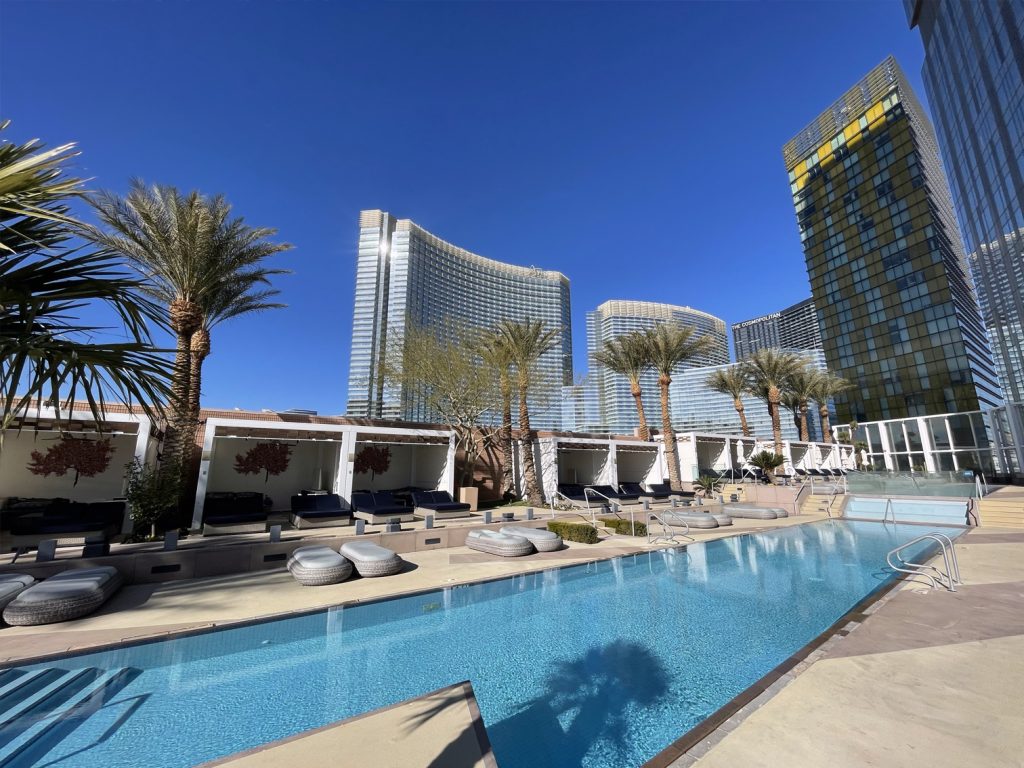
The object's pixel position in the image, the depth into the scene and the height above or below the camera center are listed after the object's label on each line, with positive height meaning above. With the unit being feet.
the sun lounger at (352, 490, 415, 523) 40.81 -5.05
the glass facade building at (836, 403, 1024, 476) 83.35 +2.23
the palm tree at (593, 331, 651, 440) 79.25 +19.18
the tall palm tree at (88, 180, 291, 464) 33.63 +18.13
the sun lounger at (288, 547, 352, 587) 24.02 -6.41
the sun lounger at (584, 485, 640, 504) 58.85 -5.85
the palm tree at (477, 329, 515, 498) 63.82 +12.80
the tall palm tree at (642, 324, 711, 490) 77.05 +20.18
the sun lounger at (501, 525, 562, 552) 33.71 -6.75
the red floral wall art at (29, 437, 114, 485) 37.73 +0.36
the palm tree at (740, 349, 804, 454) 98.07 +19.69
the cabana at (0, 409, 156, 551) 29.66 -1.35
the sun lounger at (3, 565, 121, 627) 17.40 -6.01
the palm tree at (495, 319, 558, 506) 61.11 +16.21
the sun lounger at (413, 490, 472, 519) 44.45 -5.26
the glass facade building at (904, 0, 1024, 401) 77.00 +68.71
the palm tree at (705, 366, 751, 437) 104.22 +18.30
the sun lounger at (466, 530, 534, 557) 31.73 -6.85
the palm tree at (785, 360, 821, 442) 112.87 +17.85
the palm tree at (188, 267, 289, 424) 37.60 +16.00
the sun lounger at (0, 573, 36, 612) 18.17 -5.66
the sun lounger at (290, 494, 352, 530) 37.42 -4.85
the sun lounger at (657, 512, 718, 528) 45.39 -7.17
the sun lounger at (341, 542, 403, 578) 25.85 -6.43
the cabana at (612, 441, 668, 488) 77.53 -1.85
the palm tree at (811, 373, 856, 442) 118.62 +19.21
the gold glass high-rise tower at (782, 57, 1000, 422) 159.43 +83.05
